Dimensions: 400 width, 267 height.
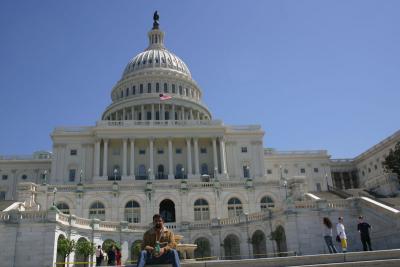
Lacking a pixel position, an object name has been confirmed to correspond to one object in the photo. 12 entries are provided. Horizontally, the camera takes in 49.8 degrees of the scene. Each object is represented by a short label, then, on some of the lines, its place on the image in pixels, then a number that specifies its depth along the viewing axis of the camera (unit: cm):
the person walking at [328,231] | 2544
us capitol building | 4162
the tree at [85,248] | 4231
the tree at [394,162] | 6324
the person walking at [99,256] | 3031
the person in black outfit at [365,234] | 2552
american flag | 9656
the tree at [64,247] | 4022
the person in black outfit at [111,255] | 2913
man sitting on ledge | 1494
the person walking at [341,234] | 2505
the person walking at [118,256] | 3030
